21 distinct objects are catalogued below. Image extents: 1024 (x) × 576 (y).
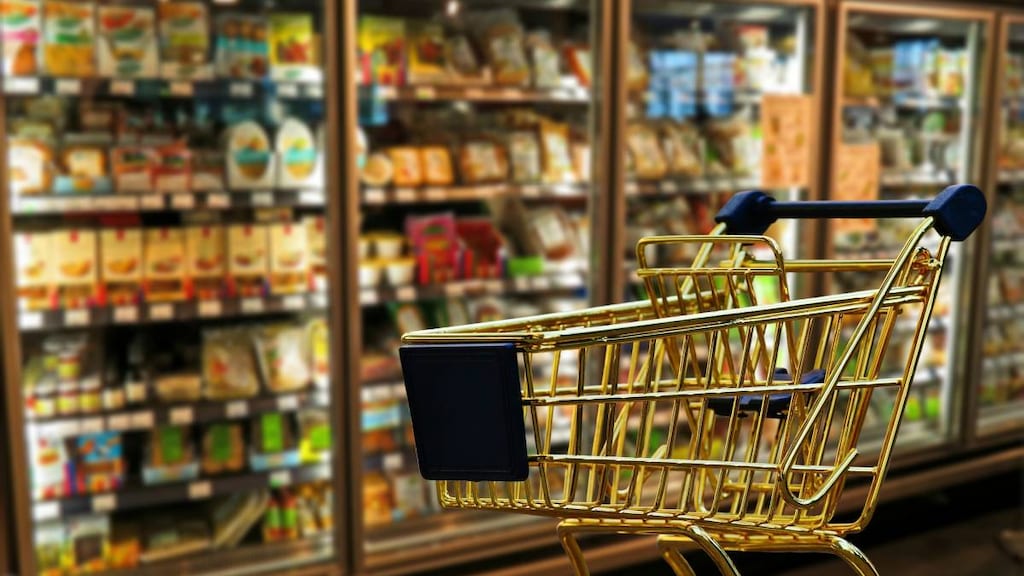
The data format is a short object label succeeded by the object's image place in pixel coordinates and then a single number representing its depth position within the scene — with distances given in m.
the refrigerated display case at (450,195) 2.99
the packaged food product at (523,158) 3.30
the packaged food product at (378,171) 2.99
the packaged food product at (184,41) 2.67
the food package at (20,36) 2.49
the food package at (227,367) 2.85
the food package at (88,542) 2.75
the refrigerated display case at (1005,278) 4.26
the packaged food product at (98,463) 2.74
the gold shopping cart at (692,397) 0.92
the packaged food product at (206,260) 2.80
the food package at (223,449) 2.89
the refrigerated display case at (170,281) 2.61
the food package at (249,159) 2.82
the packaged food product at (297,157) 2.86
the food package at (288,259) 2.87
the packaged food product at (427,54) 3.06
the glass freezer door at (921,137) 3.92
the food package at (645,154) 3.49
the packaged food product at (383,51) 2.97
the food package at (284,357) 2.94
